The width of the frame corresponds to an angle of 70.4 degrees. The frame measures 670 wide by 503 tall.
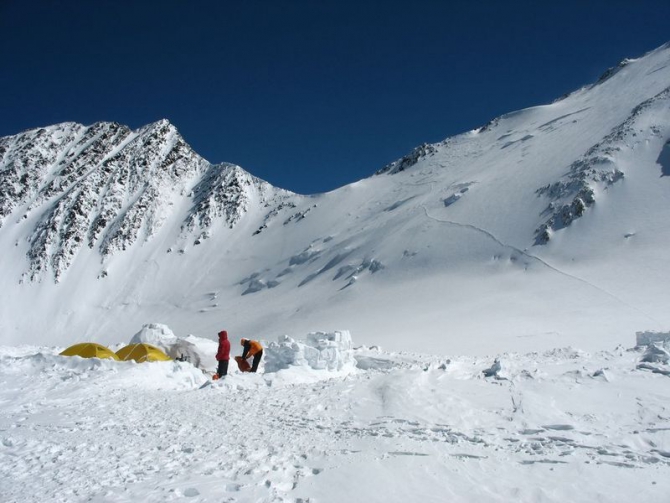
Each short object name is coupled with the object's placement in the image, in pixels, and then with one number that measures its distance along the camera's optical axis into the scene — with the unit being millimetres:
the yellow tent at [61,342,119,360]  17203
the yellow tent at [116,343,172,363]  18281
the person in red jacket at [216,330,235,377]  14570
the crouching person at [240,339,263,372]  15875
